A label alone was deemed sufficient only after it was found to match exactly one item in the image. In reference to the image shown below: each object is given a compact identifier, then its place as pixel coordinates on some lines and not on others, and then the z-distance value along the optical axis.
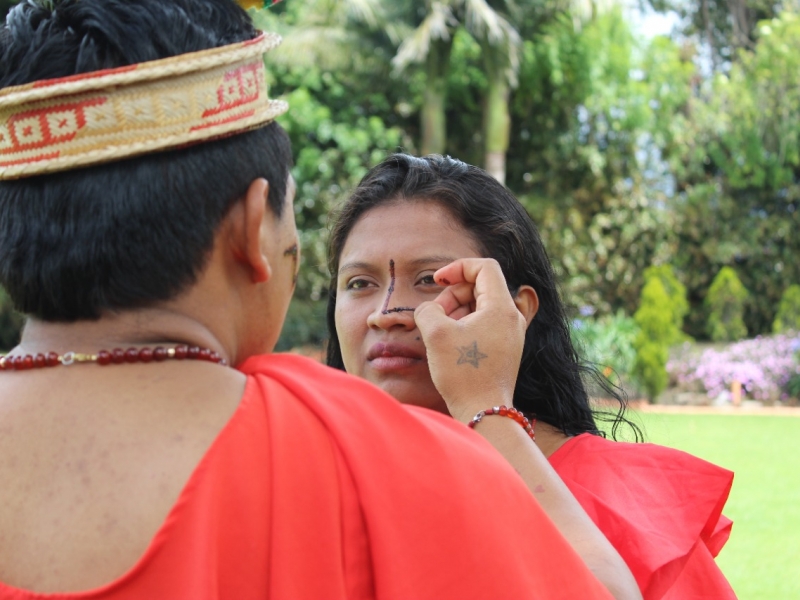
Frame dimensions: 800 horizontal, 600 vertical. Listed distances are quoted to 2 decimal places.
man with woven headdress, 1.18
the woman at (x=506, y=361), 1.83
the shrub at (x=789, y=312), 18.27
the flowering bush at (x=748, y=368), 15.76
